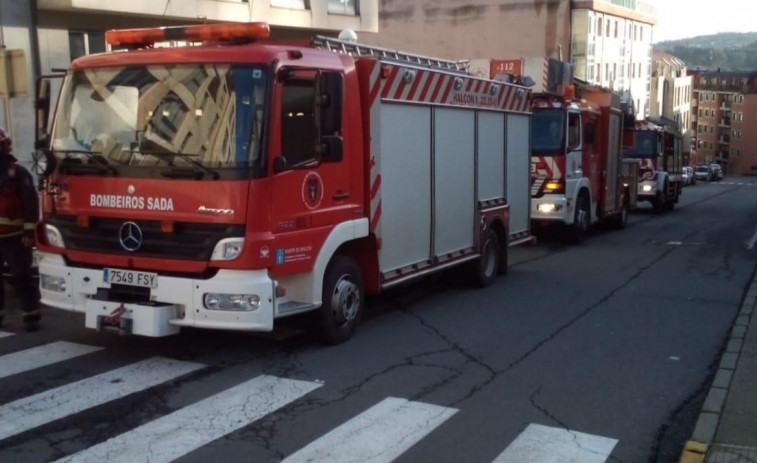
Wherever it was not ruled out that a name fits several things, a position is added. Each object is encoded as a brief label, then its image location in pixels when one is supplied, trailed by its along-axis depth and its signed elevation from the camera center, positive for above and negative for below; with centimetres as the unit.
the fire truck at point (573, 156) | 1634 -59
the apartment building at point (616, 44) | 6334 +671
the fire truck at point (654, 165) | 2773 -131
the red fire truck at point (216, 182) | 705 -46
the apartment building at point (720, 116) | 12700 +141
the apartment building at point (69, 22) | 1480 +199
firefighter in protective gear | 830 -83
